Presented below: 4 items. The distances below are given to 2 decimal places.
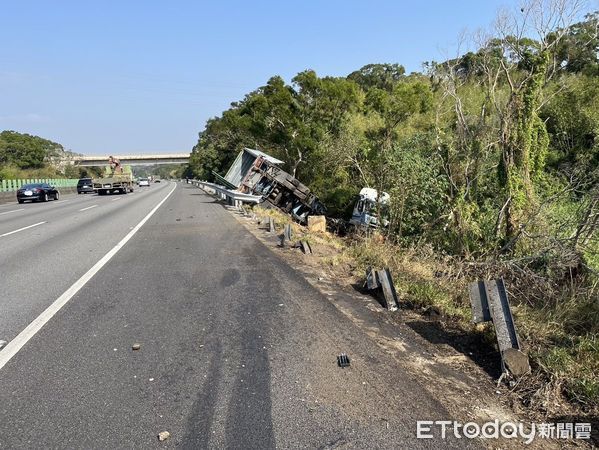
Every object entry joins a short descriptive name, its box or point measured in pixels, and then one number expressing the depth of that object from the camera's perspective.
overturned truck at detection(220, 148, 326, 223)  22.62
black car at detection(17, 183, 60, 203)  30.03
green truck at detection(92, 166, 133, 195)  40.16
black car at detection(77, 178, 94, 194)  46.69
